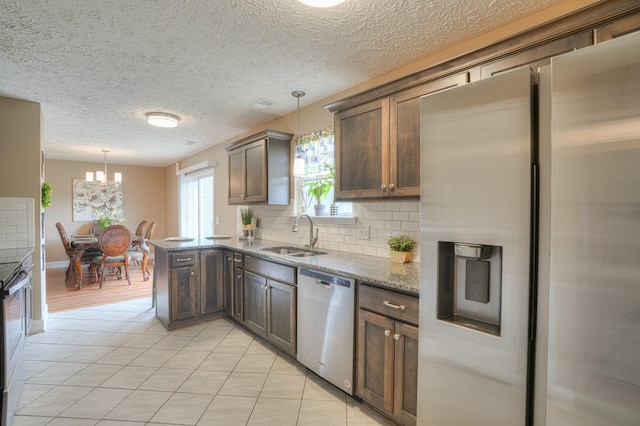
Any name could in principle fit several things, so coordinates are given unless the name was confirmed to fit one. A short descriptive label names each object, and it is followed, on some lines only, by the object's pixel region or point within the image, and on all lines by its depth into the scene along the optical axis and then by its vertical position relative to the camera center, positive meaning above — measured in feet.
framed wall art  24.06 +0.75
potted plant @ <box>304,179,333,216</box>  10.43 +0.59
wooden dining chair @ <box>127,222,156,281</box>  19.03 -2.75
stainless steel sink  10.17 -1.41
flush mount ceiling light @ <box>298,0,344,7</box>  5.42 +3.59
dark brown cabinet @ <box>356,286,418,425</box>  5.59 -2.86
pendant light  9.57 +1.33
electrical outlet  9.23 -0.66
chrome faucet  10.12 -0.98
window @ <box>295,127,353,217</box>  10.41 +1.47
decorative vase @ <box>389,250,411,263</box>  7.79 -1.16
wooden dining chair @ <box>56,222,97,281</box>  17.89 -2.68
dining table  17.11 -2.34
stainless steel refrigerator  3.23 -0.44
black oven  5.85 -2.67
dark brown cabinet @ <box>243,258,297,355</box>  8.55 -2.92
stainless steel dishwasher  6.84 -2.72
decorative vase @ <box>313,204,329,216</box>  10.42 +0.02
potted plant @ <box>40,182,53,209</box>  13.16 +0.66
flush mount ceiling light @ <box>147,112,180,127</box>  12.39 +3.61
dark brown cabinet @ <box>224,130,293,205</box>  11.66 +1.63
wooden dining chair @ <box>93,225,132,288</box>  16.79 -2.06
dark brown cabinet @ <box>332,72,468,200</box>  6.68 +1.52
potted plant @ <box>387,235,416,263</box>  7.80 -0.96
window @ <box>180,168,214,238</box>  19.54 +0.36
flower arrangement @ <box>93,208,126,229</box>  24.21 -0.28
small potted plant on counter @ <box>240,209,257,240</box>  14.07 -0.66
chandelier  19.29 +2.09
